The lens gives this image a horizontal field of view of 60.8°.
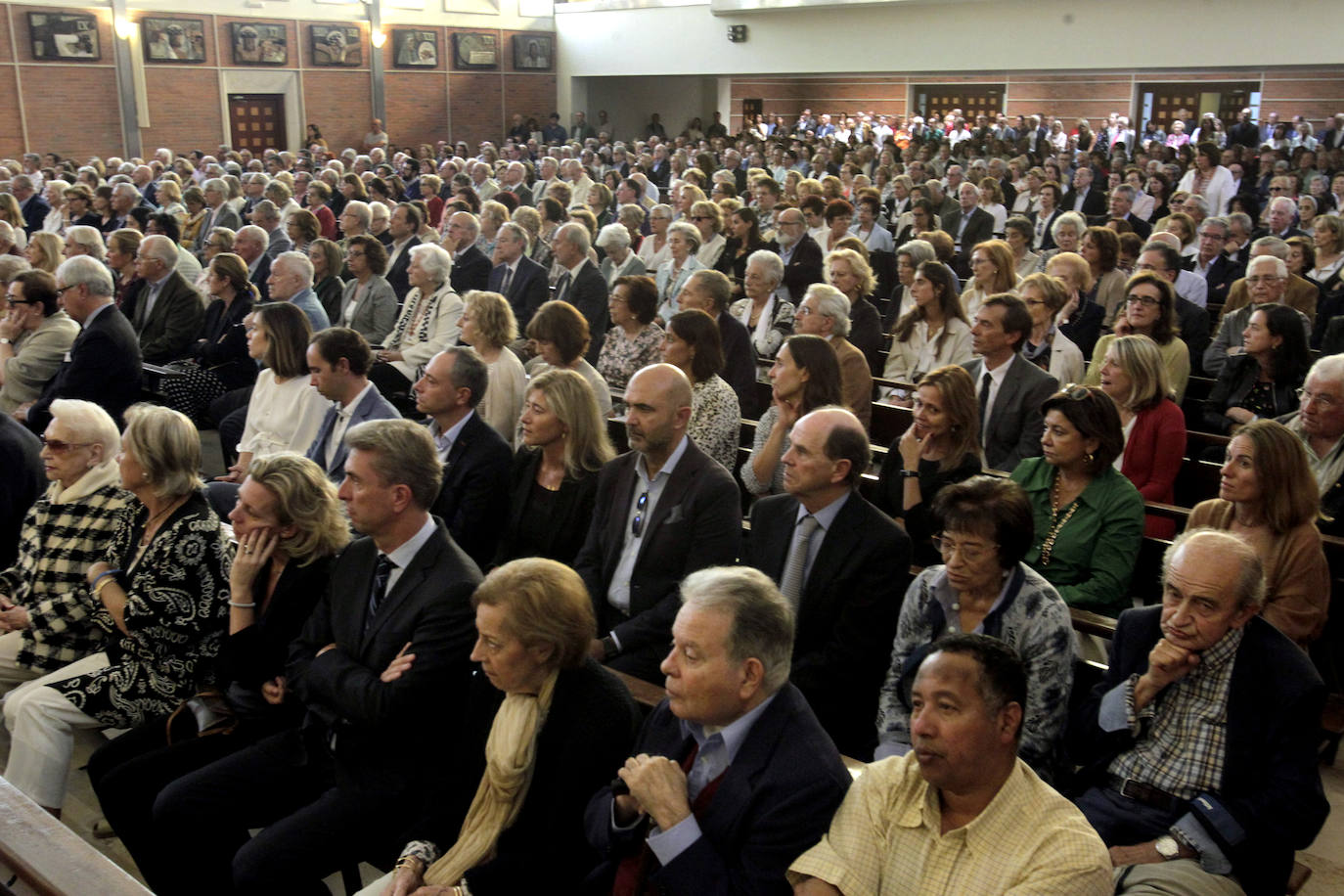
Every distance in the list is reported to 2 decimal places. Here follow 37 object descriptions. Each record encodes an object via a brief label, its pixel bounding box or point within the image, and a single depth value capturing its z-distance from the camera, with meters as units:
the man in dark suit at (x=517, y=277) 8.09
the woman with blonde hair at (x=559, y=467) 3.95
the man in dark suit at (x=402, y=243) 9.05
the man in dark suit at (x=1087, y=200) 12.45
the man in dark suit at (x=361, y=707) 2.81
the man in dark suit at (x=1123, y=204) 10.09
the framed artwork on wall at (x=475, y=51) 25.20
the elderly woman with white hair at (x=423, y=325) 6.82
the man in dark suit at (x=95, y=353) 6.00
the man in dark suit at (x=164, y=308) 7.50
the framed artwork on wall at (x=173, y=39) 20.97
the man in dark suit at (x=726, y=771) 2.15
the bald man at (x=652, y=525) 3.50
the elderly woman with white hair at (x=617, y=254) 8.53
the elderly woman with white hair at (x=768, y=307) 6.67
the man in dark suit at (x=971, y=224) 11.06
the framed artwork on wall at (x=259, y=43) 22.06
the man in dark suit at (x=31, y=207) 12.71
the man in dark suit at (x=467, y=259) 8.73
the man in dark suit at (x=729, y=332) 5.87
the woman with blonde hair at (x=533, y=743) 2.50
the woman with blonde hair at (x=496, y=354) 5.32
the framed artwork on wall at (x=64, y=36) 19.78
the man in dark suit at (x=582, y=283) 7.74
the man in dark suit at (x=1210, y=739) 2.46
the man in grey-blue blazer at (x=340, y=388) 4.73
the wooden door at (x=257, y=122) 22.59
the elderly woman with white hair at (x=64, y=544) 3.77
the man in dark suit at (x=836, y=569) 3.14
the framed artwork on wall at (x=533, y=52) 25.95
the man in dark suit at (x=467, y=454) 4.20
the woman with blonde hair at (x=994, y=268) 6.68
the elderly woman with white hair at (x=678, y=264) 8.21
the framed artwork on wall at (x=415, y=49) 24.33
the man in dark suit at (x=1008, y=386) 4.72
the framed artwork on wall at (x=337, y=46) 23.06
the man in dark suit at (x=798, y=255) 8.78
